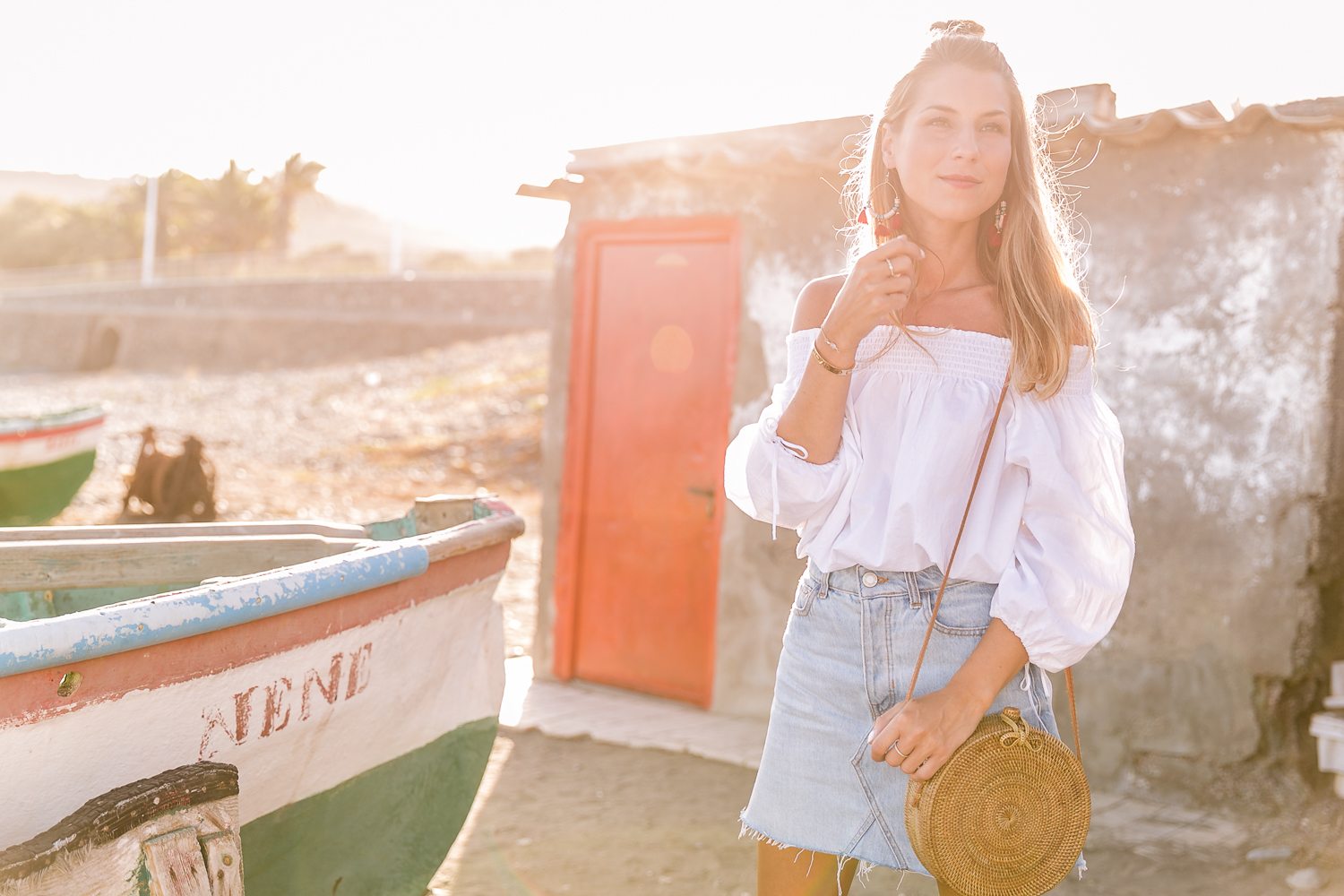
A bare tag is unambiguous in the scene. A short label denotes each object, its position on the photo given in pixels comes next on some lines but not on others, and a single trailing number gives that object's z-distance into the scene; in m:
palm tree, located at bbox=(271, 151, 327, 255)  49.06
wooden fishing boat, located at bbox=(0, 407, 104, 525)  11.98
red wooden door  6.61
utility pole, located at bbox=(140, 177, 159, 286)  44.53
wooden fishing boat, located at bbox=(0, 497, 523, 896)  2.52
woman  1.90
